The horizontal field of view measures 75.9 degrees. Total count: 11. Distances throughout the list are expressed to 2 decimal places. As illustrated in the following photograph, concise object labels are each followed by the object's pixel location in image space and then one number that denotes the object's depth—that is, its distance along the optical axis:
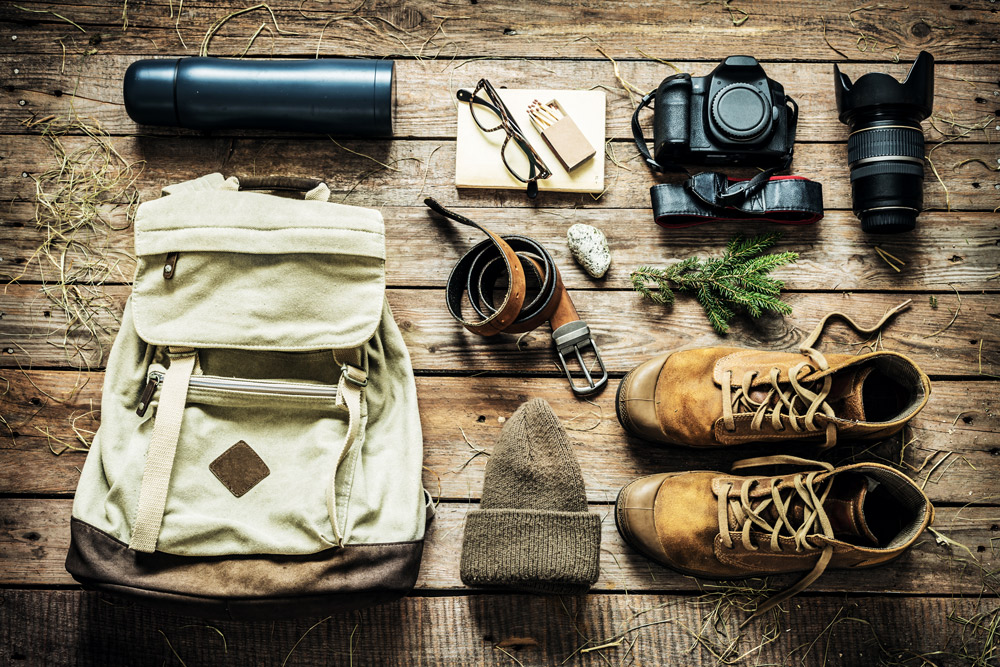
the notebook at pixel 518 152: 1.41
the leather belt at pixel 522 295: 1.30
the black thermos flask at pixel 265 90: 1.33
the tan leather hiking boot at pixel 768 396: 1.21
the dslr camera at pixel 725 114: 1.33
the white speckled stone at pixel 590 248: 1.37
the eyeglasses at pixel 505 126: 1.38
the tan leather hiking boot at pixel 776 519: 1.20
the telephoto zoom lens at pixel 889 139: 1.28
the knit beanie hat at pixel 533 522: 1.24
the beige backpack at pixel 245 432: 1.15
